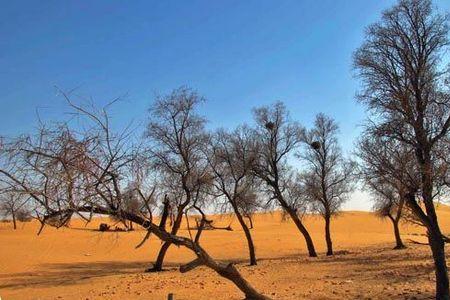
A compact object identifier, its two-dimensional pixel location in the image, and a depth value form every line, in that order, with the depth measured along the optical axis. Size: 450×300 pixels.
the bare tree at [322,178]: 34.44
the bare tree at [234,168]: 29.19
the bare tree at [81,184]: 9.11
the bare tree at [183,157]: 25.28
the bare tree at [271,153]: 31.06
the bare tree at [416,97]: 13.64
